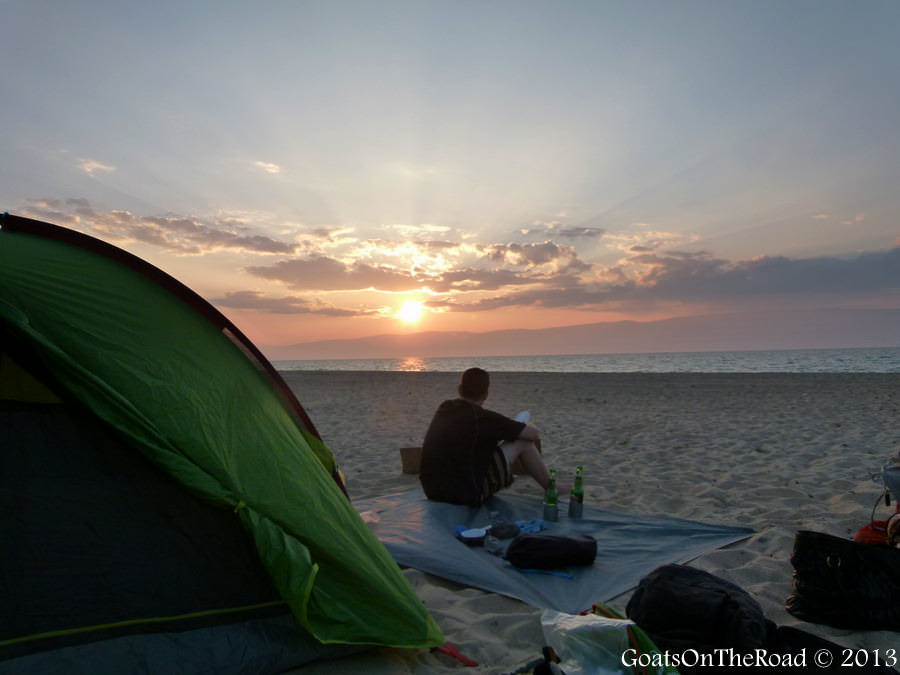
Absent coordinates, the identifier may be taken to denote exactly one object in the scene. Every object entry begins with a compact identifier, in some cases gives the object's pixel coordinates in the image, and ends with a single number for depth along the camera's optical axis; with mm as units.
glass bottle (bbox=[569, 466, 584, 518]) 4648
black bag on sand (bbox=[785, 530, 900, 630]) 2717
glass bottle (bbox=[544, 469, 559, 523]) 4602
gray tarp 3350
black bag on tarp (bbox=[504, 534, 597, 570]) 3557
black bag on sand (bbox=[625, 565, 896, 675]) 2332
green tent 2178
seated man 4480
